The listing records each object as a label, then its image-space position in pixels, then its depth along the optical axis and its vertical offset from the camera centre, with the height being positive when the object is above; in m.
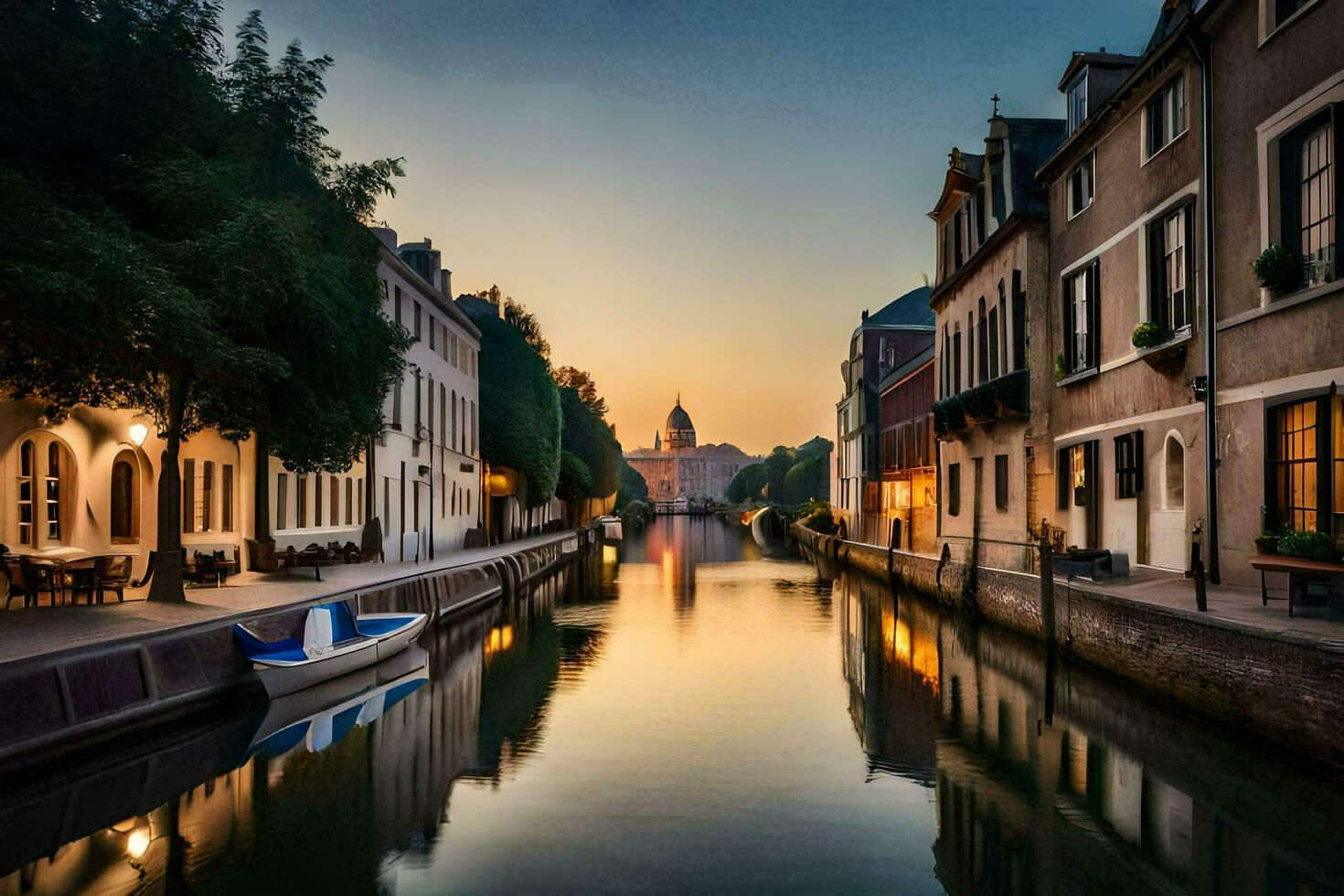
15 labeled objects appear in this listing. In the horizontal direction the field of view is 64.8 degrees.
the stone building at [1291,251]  12.42 +2.69
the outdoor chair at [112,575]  15.84 -1.42
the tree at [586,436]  68.88 +2.75
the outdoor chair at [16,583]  15.08 -1.47
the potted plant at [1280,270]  13.21 +2.54
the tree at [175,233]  12.99 +3.51
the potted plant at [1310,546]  11.40 -0.81
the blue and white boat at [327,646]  13.54 -2.39
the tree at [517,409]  46.91 +3.15
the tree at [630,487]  126.84 -1.63
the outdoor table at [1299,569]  10.52 -0.99
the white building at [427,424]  32.25 +1.89
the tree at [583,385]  77.50 +6.99
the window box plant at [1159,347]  16.62 +2.02
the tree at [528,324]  63.91 +9.34
